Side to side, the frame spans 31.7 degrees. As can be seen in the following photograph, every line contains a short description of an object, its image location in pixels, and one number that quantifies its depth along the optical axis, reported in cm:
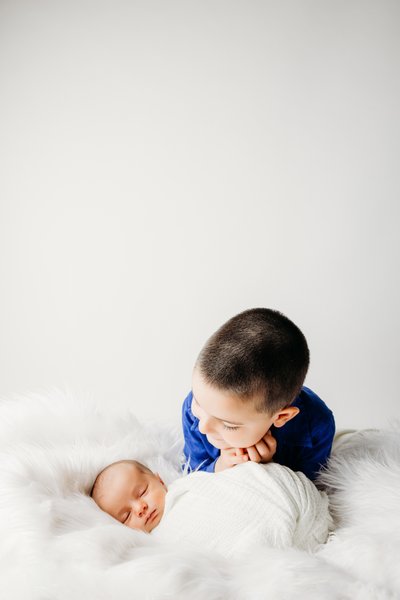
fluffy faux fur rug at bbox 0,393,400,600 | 96
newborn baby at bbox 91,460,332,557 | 109
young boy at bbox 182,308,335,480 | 112
